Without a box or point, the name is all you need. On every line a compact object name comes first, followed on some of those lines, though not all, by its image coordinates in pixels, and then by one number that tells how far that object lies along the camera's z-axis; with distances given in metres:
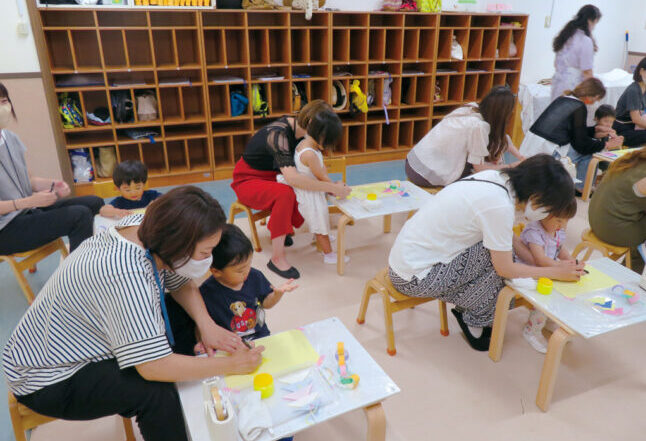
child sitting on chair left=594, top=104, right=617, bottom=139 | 3.79
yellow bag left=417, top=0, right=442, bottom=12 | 4.64
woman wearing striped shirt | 1.13
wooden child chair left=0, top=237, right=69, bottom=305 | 2.26
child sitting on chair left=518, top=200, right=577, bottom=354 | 2.00
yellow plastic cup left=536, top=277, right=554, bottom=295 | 1.77
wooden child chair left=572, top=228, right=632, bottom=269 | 2.38
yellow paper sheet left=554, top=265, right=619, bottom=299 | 1.80
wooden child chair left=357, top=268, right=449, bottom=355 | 2.05
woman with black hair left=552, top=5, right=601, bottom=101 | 4.26
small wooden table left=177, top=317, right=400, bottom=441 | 1.13
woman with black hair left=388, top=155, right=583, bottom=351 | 1.72
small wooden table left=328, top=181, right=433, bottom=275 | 2.69
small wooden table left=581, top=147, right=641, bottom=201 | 3.41
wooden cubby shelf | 3.92
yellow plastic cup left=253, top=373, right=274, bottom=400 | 1.23
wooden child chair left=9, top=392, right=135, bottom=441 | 1.27
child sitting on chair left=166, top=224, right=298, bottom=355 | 1.49
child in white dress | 2.76
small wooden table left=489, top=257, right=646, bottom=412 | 1.61
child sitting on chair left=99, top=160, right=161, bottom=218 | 2.54
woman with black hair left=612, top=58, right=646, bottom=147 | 4.00
